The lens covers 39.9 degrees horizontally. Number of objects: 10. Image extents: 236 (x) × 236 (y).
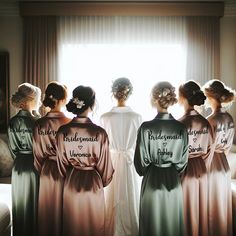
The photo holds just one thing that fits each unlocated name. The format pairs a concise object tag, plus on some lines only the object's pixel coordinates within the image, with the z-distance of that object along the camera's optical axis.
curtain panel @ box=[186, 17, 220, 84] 4.87
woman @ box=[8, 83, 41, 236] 2.56
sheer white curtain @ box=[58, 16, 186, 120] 4.89
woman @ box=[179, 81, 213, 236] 2.43
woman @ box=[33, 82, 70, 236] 2.44
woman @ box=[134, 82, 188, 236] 2.30
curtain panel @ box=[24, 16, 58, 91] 4.83
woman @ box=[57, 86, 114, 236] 2.29
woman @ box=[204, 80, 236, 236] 2.59
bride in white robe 2.84
